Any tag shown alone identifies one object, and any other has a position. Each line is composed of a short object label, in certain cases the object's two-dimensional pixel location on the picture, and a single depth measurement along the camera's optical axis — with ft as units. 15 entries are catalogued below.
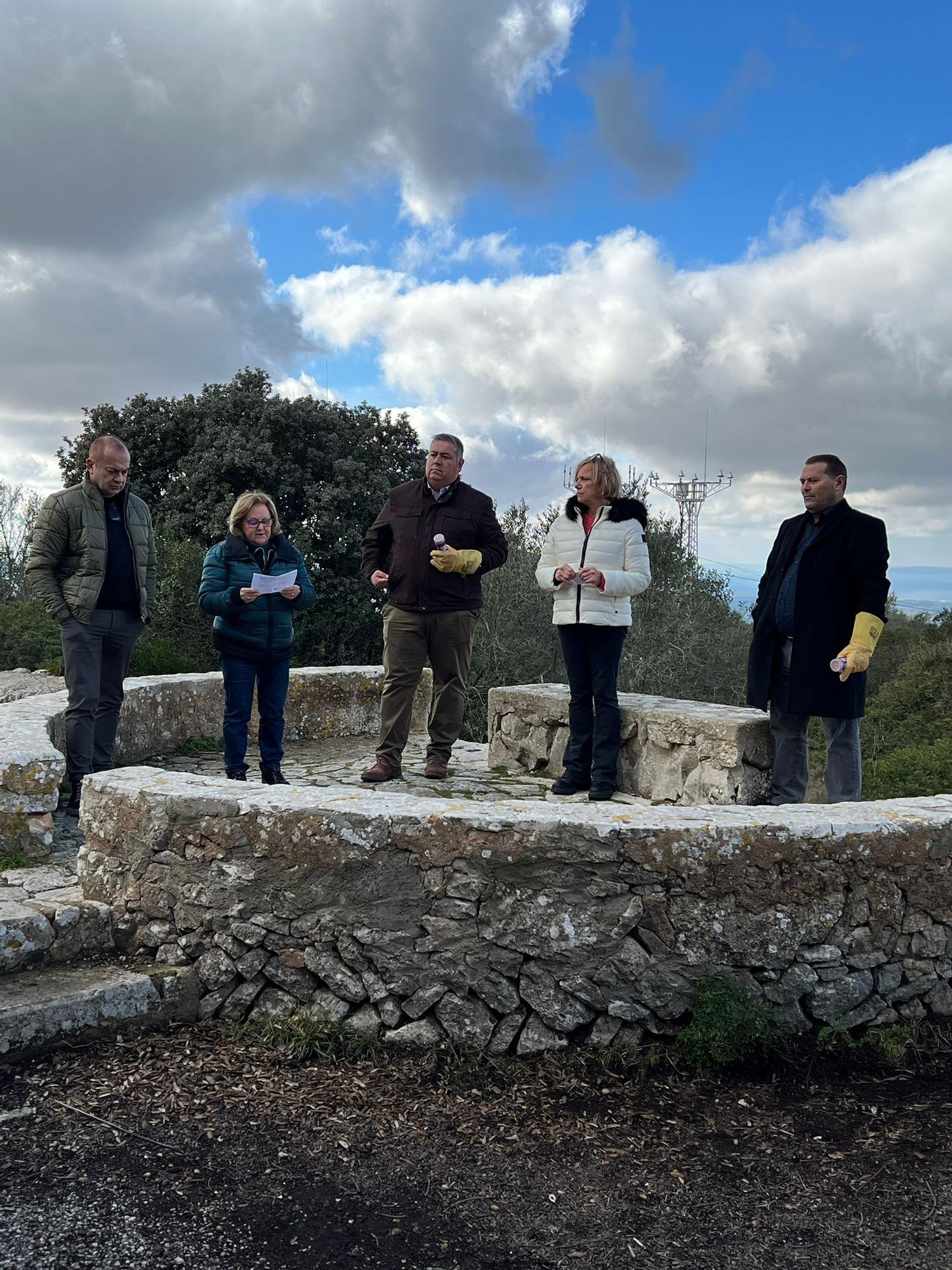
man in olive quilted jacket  18.42
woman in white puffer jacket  18.24
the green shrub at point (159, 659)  37.47
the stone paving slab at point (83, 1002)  11.34
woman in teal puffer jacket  18.86
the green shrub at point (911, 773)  25.72
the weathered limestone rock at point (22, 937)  12.16
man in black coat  16.11
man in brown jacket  19.54
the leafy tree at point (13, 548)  66.95
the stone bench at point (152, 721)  15.96
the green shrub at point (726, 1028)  11.27
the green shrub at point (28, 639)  48.47
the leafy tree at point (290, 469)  59.41
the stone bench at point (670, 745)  18.60
